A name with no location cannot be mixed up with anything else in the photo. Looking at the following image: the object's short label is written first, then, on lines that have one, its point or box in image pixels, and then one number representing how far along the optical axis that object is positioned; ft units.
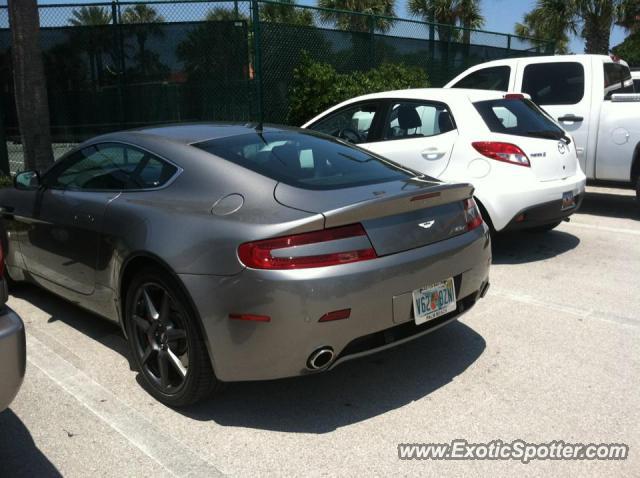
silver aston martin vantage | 9.39
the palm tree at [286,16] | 37.32
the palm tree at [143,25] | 33.45
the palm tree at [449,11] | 86.33
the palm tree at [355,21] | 40.45
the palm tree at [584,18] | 70.08
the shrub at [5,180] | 28.75
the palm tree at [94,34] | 33.50
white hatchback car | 18.33
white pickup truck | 25.00
